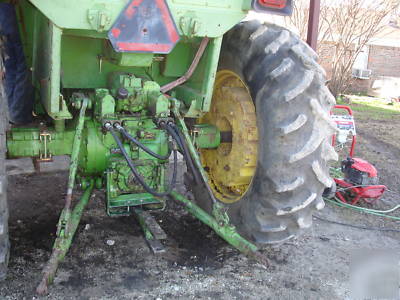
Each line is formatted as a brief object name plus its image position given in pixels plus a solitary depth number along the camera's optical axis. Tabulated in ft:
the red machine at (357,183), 15.56
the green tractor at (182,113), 8.91
